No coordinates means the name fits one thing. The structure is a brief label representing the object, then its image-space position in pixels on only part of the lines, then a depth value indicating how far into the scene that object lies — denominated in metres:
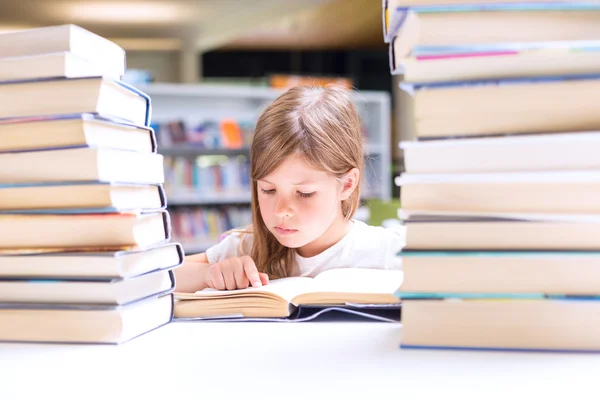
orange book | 4.93
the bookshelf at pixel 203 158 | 4.81
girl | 1.34
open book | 0.84
